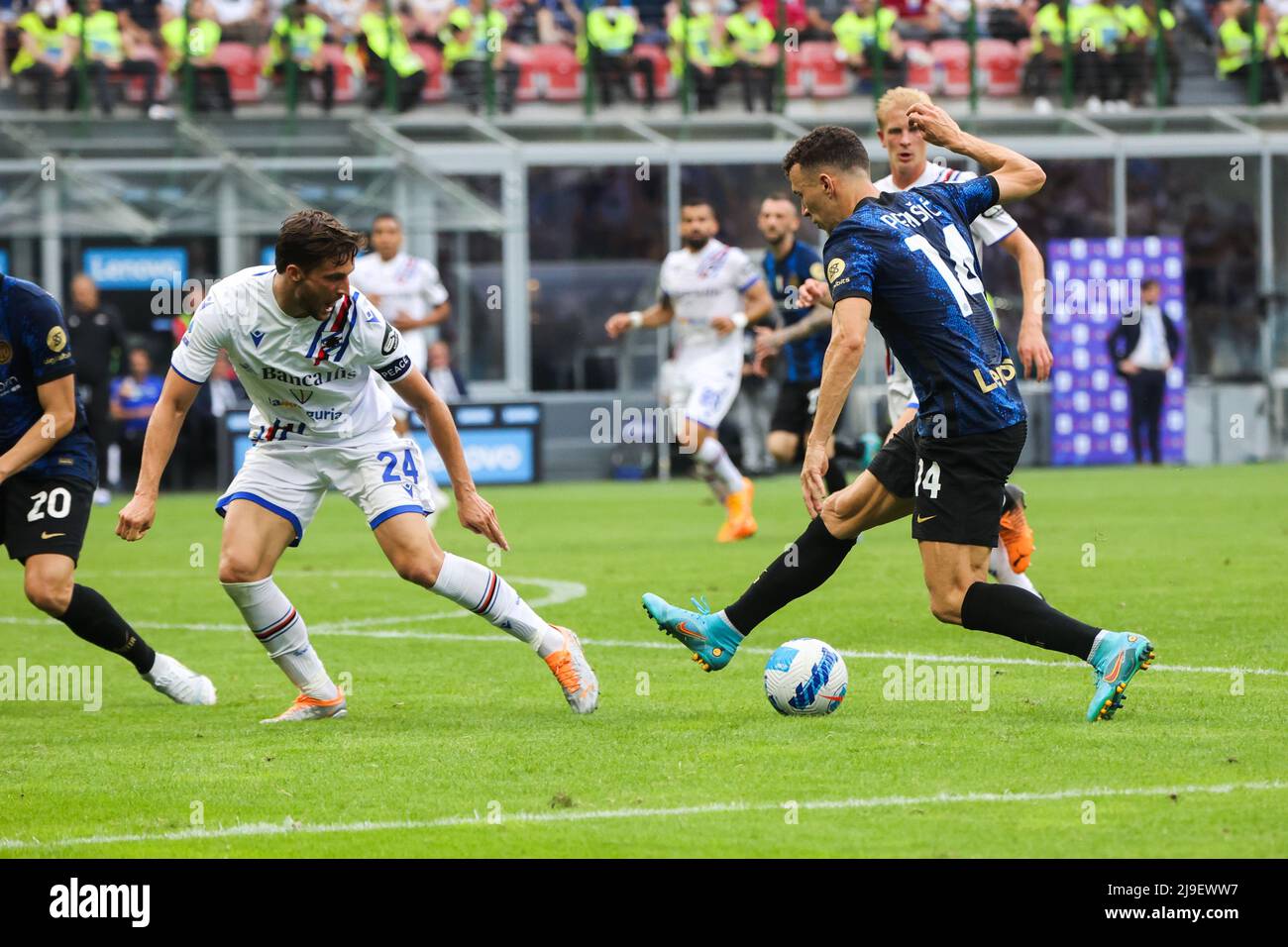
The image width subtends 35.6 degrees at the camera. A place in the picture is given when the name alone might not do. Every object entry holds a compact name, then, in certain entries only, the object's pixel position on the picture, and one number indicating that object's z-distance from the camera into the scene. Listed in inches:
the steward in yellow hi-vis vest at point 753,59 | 1103.6
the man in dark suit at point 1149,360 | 957.2
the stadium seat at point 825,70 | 1127.6
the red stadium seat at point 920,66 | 1118.4
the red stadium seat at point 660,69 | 1103.6
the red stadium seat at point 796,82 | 1129.4
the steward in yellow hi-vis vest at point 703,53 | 1103.0
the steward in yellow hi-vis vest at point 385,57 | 1071.0
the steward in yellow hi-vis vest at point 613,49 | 1093.8
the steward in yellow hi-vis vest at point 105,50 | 1047.6
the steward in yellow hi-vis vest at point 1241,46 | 1130.7
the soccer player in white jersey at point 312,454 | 268.2
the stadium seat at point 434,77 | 1091.3
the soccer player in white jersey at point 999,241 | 331.6
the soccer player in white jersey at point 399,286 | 619.5
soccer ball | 267.7
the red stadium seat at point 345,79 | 1093.1
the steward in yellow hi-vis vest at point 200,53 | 1061.1
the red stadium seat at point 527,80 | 1104.8
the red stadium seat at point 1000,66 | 1141.7
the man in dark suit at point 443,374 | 912.9
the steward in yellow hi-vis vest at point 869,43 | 1116.5
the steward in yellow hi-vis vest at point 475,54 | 1081.4
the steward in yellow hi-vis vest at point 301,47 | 1076.5
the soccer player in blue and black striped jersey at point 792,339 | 522.3
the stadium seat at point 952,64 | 1125.1
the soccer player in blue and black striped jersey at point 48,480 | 298.0
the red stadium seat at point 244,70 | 1082.1
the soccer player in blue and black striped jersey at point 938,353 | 254.7
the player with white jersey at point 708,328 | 572.4
